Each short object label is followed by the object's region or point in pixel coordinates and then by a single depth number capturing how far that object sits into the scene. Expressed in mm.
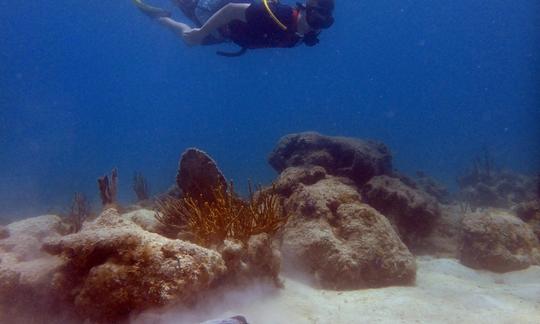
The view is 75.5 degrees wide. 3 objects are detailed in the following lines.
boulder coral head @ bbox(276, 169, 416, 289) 4816
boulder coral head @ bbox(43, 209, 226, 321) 3049
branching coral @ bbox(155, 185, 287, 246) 4180
